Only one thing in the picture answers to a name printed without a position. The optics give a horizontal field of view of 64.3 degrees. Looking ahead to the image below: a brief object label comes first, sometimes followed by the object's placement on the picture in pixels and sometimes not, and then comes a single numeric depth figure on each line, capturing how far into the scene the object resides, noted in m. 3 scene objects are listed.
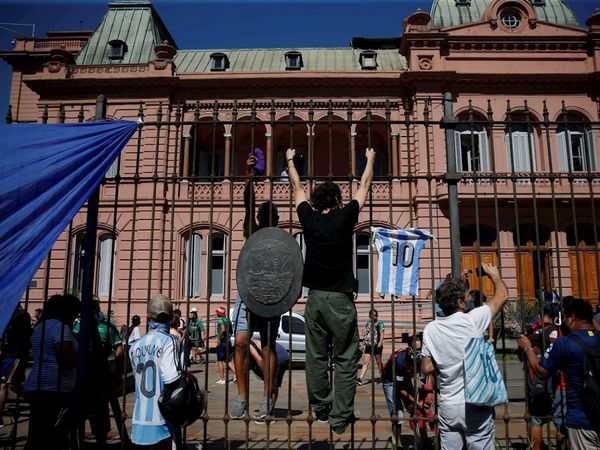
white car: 14.11
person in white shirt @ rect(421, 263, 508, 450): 3.87
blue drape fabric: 4.37
